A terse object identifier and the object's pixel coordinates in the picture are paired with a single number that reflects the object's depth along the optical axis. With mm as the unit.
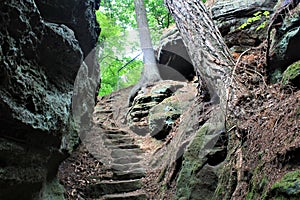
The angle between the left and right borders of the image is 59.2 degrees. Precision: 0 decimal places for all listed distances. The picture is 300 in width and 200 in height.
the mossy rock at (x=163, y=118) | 7105
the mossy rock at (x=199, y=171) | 3699
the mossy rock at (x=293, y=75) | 3201
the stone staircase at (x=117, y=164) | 5250
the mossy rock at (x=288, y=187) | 1875
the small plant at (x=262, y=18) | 6854
